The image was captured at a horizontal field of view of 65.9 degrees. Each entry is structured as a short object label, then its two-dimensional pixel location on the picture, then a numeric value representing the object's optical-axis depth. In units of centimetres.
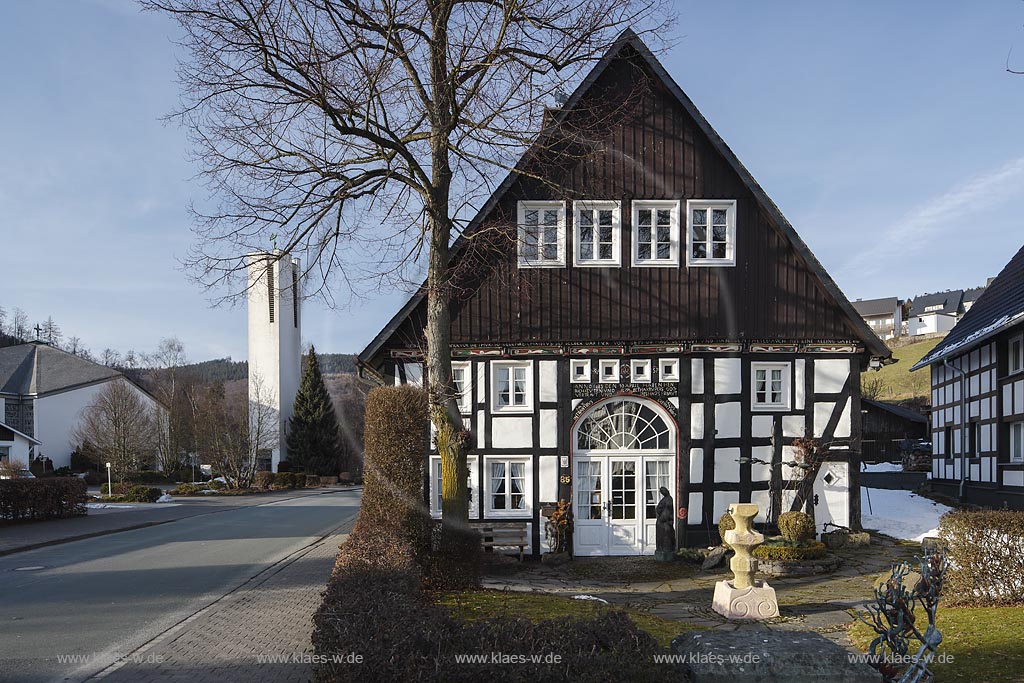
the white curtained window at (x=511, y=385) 1594
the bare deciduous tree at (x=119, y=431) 4128
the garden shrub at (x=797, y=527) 1442
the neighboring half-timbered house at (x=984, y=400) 1855
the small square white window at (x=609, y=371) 1573
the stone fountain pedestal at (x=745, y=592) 1065
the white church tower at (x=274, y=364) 5200
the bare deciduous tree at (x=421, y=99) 943
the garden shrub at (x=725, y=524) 1437
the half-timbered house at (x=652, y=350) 1565
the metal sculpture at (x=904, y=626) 541
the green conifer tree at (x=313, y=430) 5303
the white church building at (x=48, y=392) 5050
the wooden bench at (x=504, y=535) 1513
